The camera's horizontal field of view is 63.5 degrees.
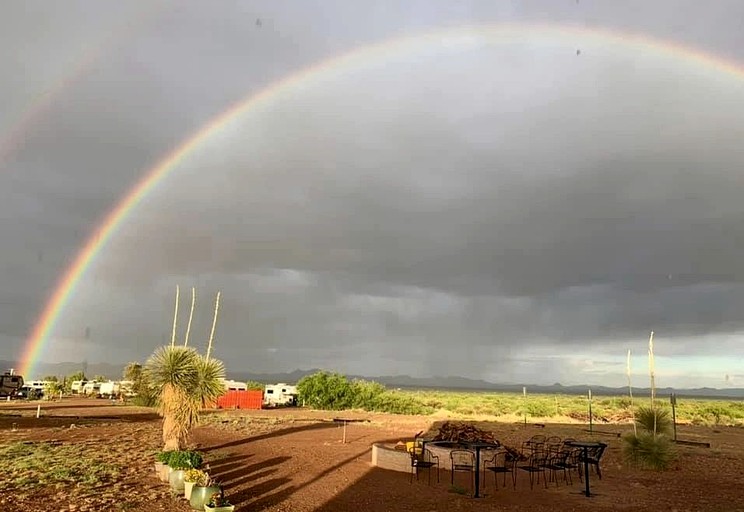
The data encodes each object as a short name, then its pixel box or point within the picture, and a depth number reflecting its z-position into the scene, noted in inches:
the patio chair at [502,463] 518.9
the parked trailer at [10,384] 2102.1
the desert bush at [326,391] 1873.8
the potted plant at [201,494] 344.8
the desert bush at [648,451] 602.5
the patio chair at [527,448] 695.0
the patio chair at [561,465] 499.2
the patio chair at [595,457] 499.8
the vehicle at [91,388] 2519.2
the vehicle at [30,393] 2136.2
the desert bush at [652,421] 737.0
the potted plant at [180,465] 407.5
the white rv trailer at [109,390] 2301.2
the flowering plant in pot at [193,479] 361.9
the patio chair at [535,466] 491.4
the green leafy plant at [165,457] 450.0
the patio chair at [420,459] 513.3
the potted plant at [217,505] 317.1
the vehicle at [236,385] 2093.5
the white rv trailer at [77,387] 2650.1
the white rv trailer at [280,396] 2064.0
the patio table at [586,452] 464.3
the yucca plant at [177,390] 580.4
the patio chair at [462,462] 506.3
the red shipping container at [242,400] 1763.0
